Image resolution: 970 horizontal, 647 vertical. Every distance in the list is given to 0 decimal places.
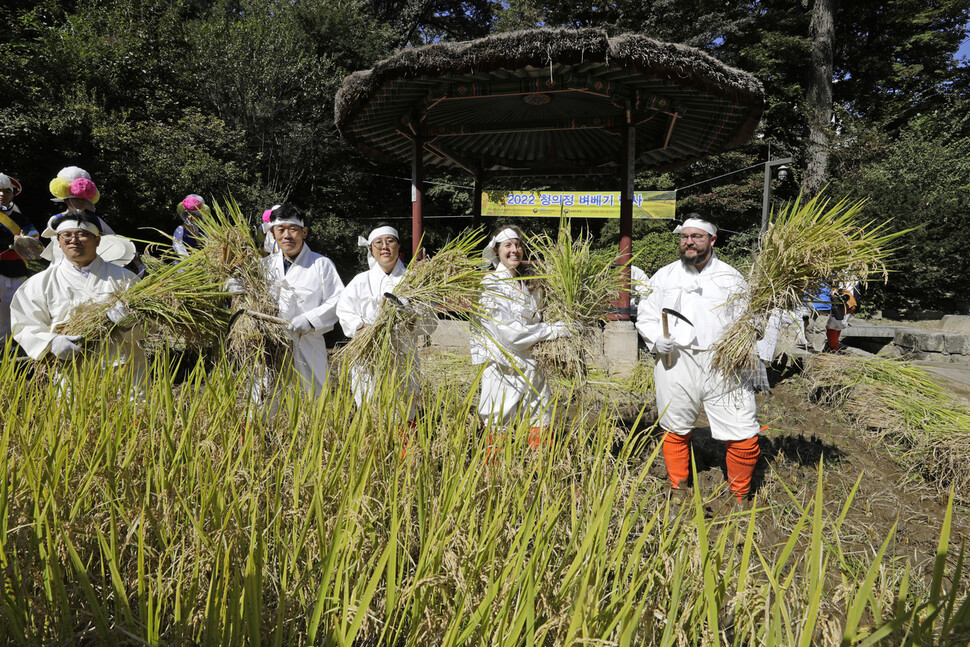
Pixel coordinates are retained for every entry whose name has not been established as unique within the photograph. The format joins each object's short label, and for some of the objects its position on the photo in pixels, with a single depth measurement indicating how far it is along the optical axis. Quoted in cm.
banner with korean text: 1142
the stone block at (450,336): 581
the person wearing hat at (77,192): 339
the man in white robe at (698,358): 254
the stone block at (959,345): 655
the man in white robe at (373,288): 240
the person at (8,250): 357
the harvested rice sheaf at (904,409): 274
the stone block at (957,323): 874
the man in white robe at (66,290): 235
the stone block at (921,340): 665
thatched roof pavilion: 420
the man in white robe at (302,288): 269
